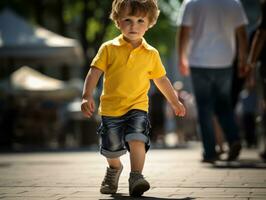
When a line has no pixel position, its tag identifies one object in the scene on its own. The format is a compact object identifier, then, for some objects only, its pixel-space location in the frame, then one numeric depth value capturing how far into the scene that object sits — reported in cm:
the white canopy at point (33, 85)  3487
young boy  843
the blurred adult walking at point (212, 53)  1334
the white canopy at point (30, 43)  3003
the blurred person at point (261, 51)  1332
